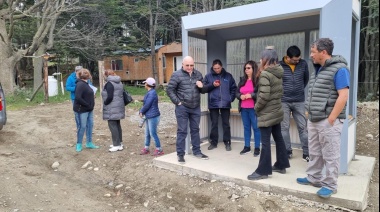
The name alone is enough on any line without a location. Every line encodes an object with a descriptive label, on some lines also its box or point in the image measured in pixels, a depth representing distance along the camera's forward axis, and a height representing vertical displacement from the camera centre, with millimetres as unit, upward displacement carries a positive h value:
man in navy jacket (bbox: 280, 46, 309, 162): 4910 -193
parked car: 6620 -672
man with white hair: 5070 -324
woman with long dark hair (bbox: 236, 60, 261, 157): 5309 -421
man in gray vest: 3400 -345
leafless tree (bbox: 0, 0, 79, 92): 14008 +2161
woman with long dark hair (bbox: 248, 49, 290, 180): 4008 -407
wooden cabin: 25547 +1192
